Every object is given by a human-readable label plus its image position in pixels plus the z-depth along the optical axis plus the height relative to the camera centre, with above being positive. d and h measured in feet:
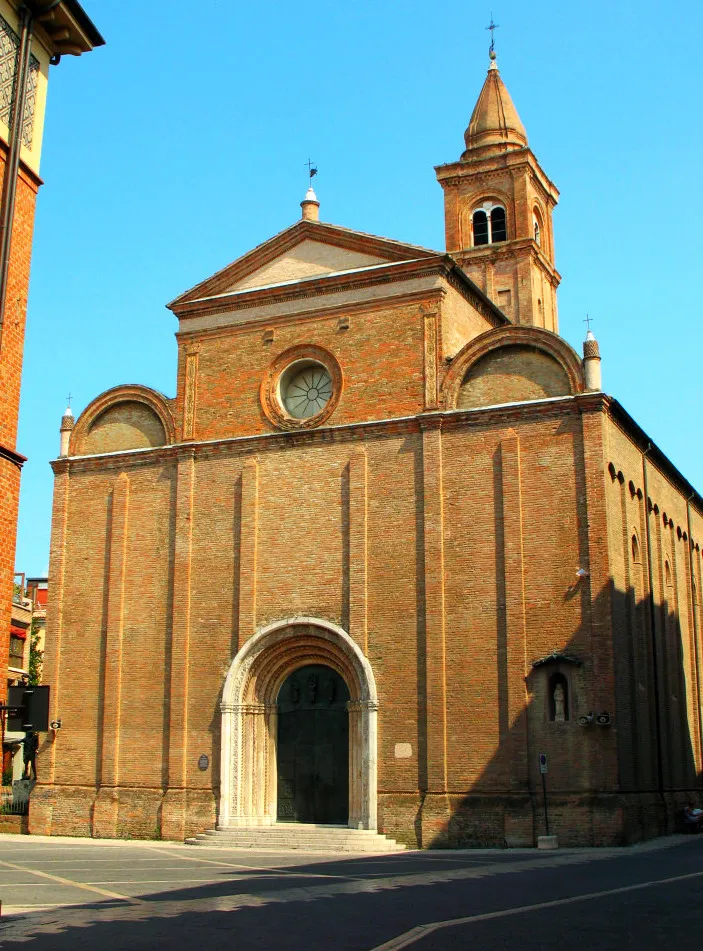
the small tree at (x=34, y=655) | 157.07 +13.35
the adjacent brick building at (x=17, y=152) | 38.44 +20.52
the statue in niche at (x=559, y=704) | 76.84 +3.08
